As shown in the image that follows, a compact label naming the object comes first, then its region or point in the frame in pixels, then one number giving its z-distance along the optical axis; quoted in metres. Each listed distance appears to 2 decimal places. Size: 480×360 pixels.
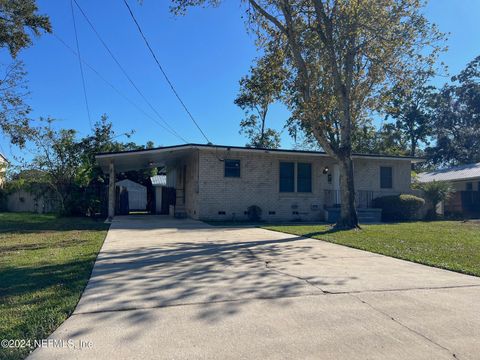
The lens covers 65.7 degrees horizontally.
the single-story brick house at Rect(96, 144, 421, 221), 16.89
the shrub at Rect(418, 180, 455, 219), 19.52
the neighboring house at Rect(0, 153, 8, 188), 23.20
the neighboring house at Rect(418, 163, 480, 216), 23.18
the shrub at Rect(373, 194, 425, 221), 18.05
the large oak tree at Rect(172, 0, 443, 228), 12.64
